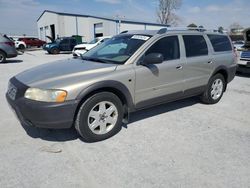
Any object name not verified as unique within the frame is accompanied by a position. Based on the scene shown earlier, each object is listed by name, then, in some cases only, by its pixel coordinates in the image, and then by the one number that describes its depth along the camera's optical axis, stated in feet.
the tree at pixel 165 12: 196.85
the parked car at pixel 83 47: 56.96
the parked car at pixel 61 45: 73.97
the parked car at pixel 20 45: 100.37
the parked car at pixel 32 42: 115.03
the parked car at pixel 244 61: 28.37
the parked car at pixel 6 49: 42.95
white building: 121.49
